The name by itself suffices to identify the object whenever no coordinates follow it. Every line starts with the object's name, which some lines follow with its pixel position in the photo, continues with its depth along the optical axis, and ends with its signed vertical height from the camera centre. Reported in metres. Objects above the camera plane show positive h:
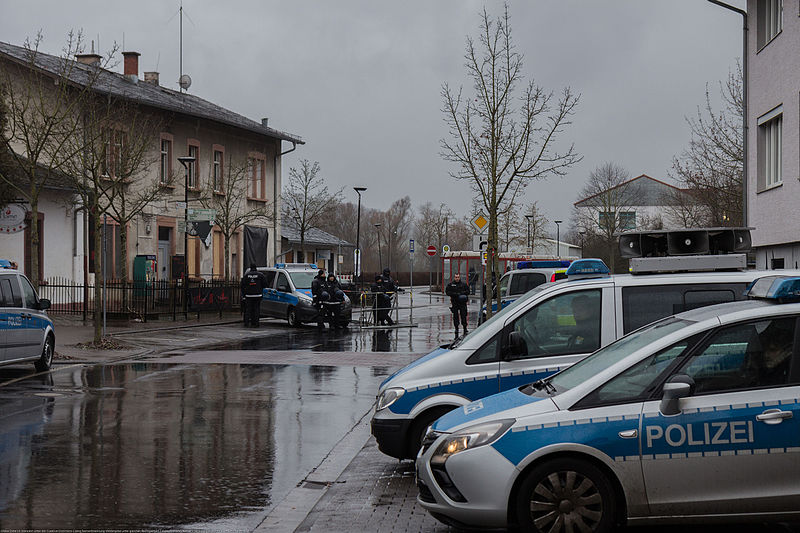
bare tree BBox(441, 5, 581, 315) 23.66 +3.41
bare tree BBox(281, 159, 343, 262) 51.55 +4.16
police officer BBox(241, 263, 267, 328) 28.69 -0.60
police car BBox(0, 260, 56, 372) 14.78 -0.85
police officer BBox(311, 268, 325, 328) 28.16 -0.56
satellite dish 43.97 +9.02
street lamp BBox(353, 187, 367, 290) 48.73 +0.82
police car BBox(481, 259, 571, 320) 22.80 -0.09
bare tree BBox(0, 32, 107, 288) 19.31 +4.02
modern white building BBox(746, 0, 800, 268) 18.73 +3.06
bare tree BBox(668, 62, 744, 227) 29.61 +3.45
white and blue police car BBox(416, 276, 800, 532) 5.48 -1.02
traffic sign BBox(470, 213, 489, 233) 22.38 +1.22
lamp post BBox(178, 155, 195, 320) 30.20 +0.35
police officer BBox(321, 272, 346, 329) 28.18 -0.83
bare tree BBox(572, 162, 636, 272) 66.31 +4.91
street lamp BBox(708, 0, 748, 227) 20.19 +3.77
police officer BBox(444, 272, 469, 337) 26.16 -0.72
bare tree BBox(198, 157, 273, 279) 37.25 +2.96
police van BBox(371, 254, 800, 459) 7.93 -0.54
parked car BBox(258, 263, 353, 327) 29.23 -0.77
